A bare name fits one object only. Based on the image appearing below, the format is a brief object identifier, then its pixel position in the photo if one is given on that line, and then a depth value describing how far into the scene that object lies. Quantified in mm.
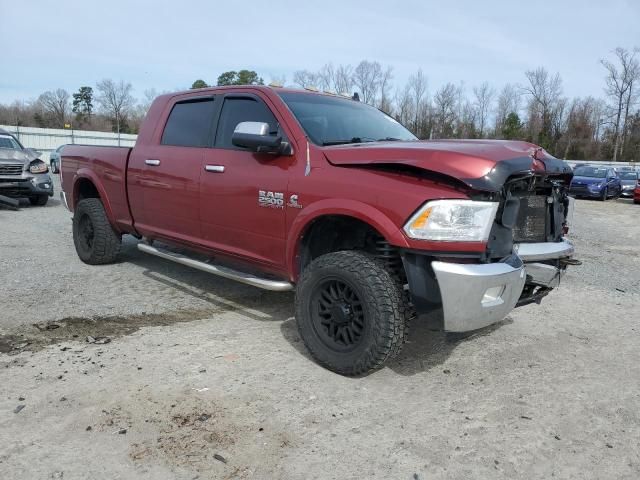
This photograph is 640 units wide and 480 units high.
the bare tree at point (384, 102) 53744
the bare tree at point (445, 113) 53606
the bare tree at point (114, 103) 68375
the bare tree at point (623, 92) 57344
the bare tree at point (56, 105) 71062
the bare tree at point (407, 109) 55125
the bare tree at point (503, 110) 61031
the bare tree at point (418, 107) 55406
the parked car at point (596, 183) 21906
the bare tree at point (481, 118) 60441
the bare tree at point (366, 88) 57750
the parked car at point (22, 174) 11031
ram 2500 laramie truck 3029
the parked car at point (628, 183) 23938
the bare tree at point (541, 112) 58688
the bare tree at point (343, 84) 55194
